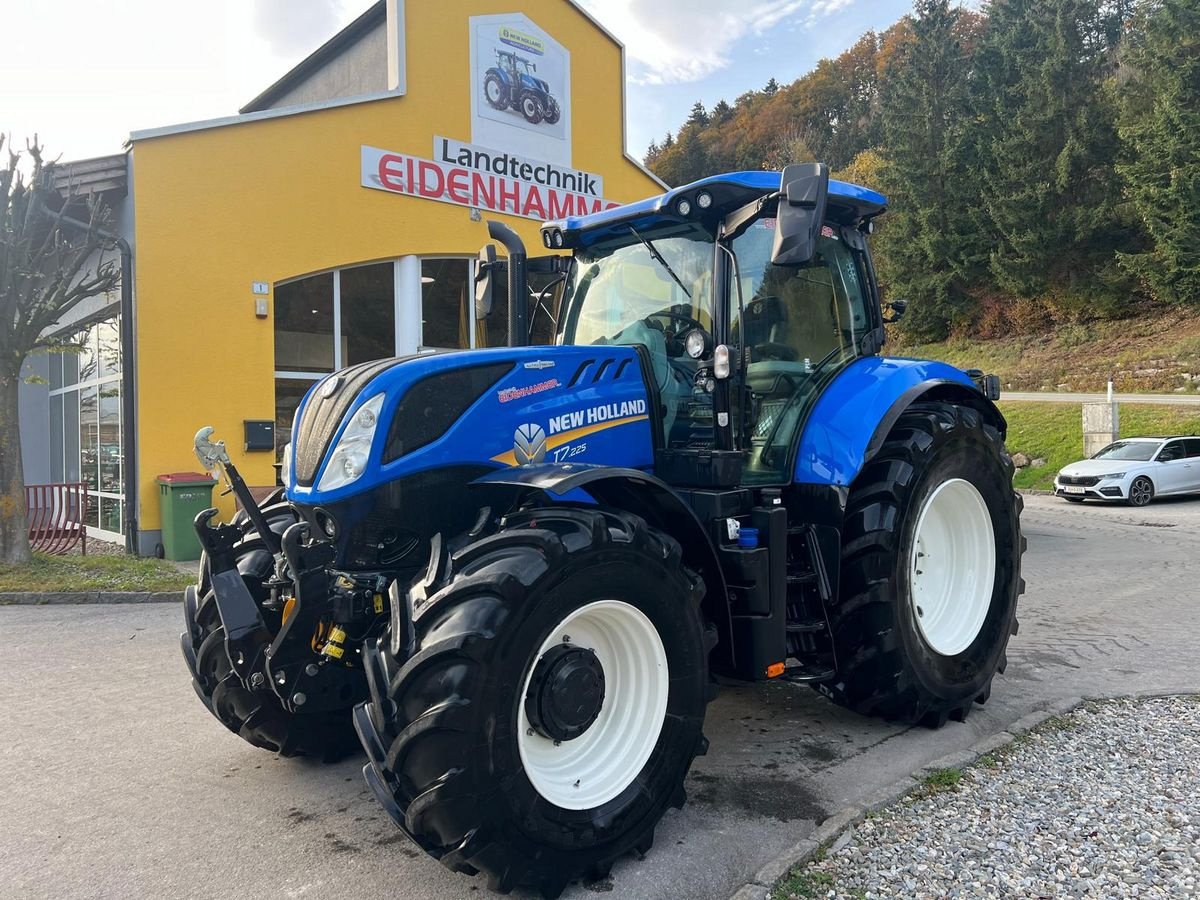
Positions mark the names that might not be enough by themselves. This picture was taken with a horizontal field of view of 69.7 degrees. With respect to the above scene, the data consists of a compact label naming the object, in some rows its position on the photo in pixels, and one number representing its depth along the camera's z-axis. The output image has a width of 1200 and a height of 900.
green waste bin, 9.70
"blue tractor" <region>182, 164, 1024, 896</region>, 2.64
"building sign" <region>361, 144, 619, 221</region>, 11.72
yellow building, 10.06
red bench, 10.56
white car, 16.53
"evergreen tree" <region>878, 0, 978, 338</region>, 37.62
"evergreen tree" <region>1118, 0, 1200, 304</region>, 29.11
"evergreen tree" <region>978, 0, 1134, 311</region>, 33.81
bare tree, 8.86
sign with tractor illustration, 12.42
